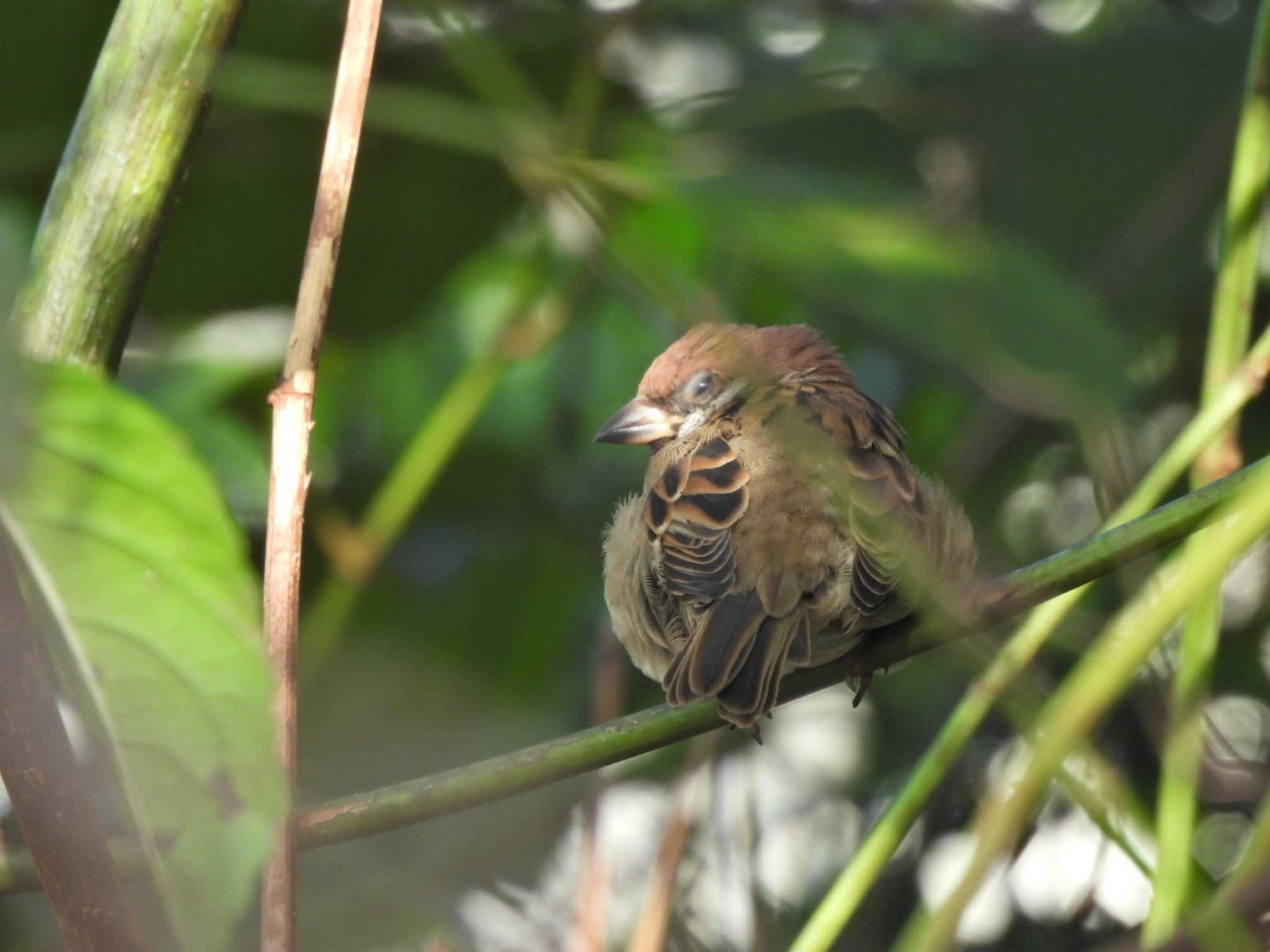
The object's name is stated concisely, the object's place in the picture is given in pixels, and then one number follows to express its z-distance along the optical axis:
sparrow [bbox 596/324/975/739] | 3.68
